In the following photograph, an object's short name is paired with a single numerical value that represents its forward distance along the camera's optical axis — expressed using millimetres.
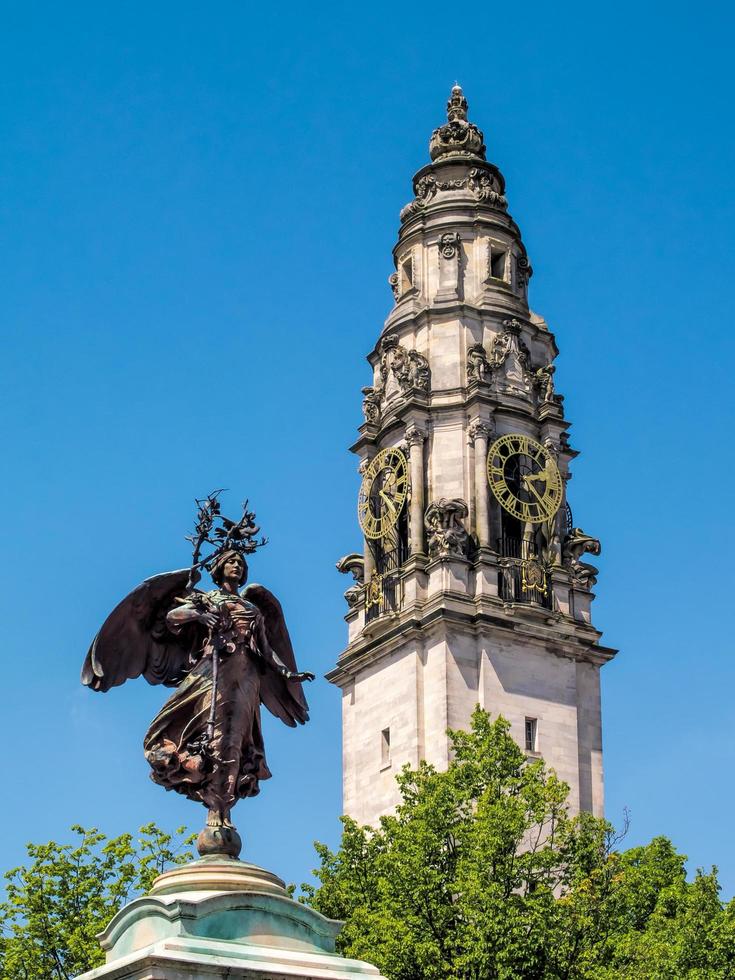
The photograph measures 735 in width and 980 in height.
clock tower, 61125
